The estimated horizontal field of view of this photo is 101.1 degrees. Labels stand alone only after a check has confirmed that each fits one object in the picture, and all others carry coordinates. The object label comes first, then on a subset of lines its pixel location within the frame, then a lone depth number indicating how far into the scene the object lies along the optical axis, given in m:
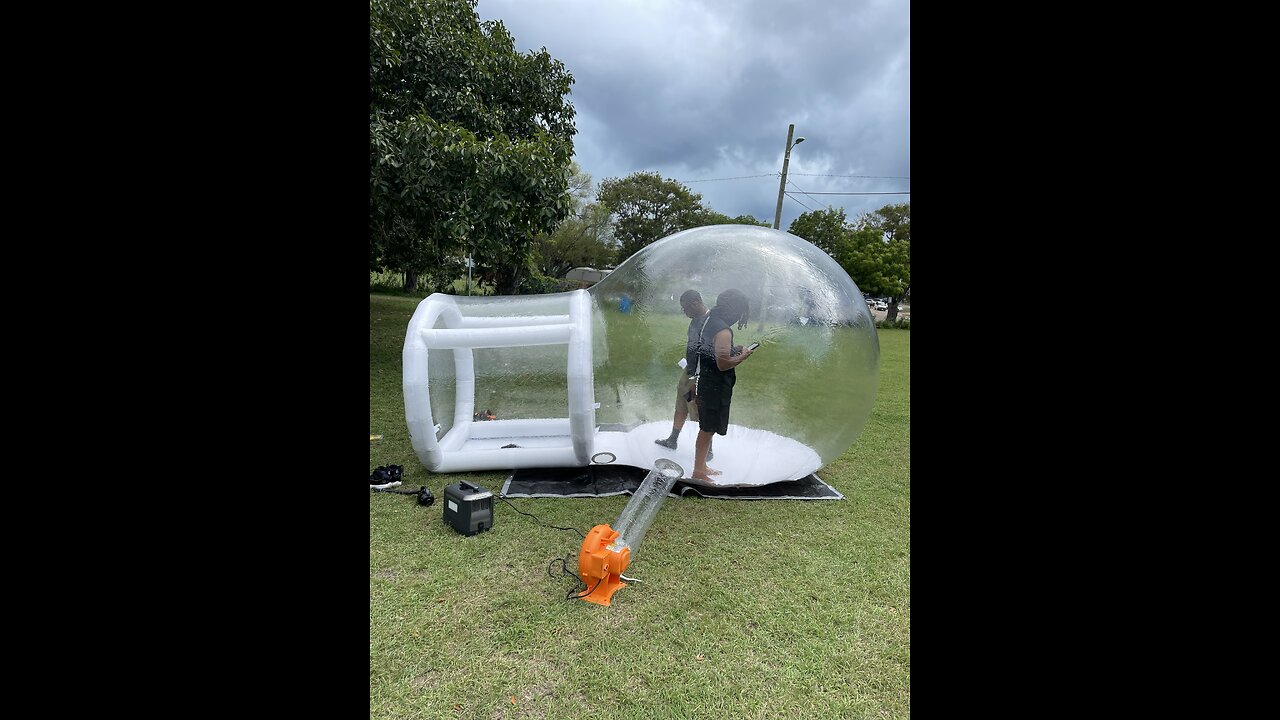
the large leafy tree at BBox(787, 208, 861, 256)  33.03
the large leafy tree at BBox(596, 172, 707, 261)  35.56
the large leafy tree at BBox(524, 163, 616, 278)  32.09
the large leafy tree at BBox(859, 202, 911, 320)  26.42
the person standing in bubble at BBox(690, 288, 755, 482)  3.56
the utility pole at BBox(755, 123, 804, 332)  15.02
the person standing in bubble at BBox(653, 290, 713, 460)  3.62
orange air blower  2.83
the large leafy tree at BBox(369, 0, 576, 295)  6.78
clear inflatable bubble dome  3.65
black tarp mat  4.18
